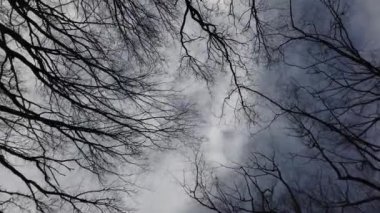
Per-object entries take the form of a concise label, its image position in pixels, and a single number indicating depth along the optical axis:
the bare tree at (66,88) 6.74
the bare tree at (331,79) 6.42
